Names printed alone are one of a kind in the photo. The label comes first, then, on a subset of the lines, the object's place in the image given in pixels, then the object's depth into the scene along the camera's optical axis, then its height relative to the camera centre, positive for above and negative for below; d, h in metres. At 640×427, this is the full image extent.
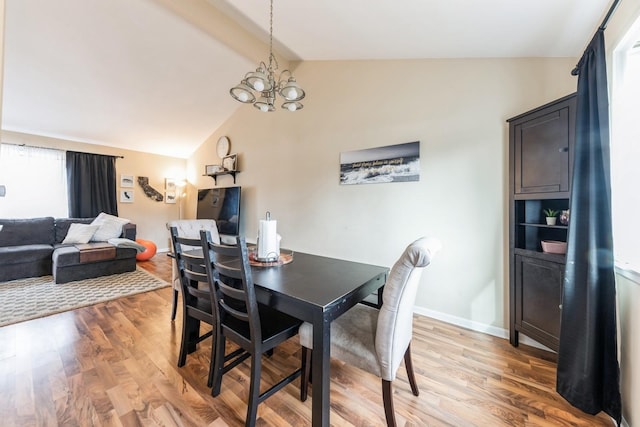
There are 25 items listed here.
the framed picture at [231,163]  4.46 +0.90
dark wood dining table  1.13 -0.42
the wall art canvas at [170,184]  5.68 +0.67
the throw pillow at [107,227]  4.15 -0.22
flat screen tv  4.32 +0.10
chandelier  1.83 +0.94
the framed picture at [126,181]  5.07 +0.68
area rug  2.54 -0.95
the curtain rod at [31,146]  4.03 +1.17
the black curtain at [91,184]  4.49 +0.57
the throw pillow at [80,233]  3.97 -0.30
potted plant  1.86 -0.06
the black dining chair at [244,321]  1.26 -0.65
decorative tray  1.75 -0.36
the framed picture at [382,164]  2.58 +0.51
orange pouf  4.59 -0.71
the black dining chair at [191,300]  1.54 -0.61
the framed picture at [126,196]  5.07 +0.37
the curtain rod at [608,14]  1.30 +1.04
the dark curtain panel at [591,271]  1.34 -0.36
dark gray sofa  3.39 -0.57
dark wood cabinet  1.72 +0.00
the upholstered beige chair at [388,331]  1.16 -0.66
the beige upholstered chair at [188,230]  2.31 -0.19
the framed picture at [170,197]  5.70 +0.38
